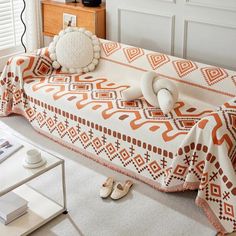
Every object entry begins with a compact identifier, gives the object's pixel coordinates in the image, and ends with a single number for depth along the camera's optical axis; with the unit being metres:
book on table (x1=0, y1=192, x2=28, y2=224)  2.45
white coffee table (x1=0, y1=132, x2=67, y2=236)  2.36
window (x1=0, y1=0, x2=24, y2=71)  4.44
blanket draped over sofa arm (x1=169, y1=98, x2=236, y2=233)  2.47
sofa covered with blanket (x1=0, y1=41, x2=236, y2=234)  2.53
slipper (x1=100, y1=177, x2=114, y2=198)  2.78
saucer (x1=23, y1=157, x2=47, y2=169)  2.44
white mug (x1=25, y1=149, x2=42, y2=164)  2.44
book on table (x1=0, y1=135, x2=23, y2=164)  2.57
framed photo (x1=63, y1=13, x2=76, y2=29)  4.20
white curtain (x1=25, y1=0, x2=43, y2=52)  4.43
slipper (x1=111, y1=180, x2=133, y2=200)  2.77
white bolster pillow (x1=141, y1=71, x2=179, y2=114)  3.00
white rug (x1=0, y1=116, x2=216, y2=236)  2.51
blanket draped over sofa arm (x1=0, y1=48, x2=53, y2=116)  3.53
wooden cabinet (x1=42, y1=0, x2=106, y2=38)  4.04
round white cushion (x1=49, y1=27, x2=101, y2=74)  3.64
